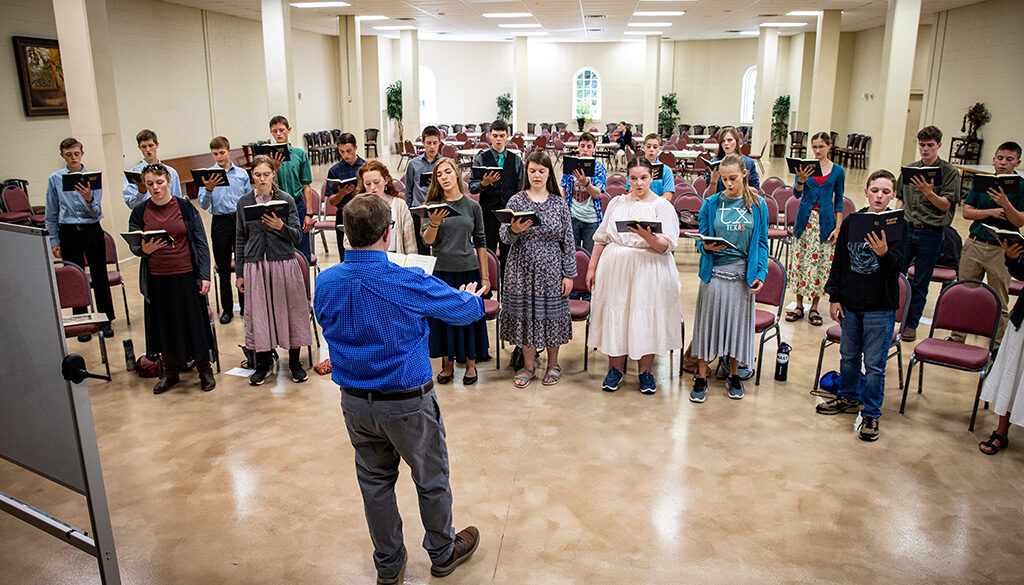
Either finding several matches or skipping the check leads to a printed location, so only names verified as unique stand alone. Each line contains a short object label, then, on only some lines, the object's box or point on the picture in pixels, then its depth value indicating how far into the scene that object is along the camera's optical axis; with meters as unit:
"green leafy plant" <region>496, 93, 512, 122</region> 26.80
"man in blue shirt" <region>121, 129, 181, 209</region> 6.51
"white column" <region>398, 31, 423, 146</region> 19.67
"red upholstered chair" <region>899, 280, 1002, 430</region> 4.68
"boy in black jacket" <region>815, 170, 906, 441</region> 4.44
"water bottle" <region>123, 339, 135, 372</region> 5.80
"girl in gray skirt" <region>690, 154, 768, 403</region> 4.81
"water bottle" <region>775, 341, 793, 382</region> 5.52
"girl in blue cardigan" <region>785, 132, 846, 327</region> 6.52
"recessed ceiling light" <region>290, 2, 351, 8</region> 14.68
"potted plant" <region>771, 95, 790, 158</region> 23.53
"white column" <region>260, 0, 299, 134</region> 12.45
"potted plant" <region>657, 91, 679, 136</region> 25.20
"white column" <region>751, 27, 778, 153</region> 19.50
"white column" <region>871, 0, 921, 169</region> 10.99
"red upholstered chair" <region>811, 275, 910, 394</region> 5.11
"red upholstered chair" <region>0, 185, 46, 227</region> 8.88
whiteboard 2.47
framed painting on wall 10.49
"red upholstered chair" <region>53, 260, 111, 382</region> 5.63
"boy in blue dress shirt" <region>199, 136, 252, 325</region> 6.62
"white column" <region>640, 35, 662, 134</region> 22.50
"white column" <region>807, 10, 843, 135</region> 15.96
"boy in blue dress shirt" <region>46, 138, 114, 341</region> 6.27
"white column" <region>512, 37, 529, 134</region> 22.62
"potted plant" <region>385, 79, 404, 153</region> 23.78
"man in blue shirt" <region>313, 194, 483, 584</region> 2.81
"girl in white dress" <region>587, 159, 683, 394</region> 4.99
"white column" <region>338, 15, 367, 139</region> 17.17
